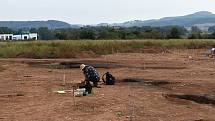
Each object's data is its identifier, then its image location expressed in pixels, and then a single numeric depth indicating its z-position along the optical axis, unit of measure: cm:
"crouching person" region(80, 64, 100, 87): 1501
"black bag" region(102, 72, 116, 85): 1669
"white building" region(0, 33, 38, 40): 9356
